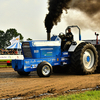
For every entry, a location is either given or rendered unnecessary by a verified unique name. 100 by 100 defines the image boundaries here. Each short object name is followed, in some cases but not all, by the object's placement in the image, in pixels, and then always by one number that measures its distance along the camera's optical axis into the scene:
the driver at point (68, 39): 16.03
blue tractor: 13.92
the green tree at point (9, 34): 107.78
